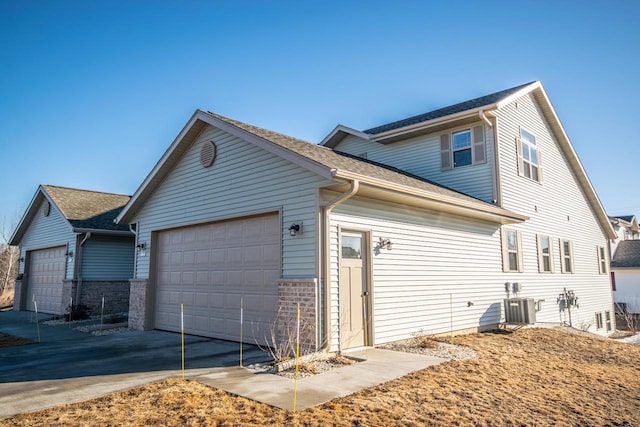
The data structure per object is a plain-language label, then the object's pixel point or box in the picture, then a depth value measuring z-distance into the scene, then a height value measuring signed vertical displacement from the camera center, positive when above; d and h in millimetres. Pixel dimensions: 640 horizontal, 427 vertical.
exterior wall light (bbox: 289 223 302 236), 8281 +816
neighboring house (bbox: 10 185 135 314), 16750 +812
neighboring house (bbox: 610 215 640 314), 27500 -277
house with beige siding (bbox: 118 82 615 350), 8312 +1095
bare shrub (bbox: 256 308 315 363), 7595 -1200
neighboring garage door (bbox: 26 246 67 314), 17828 -242
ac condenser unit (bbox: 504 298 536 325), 12172 -1120
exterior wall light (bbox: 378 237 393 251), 9078 +583
